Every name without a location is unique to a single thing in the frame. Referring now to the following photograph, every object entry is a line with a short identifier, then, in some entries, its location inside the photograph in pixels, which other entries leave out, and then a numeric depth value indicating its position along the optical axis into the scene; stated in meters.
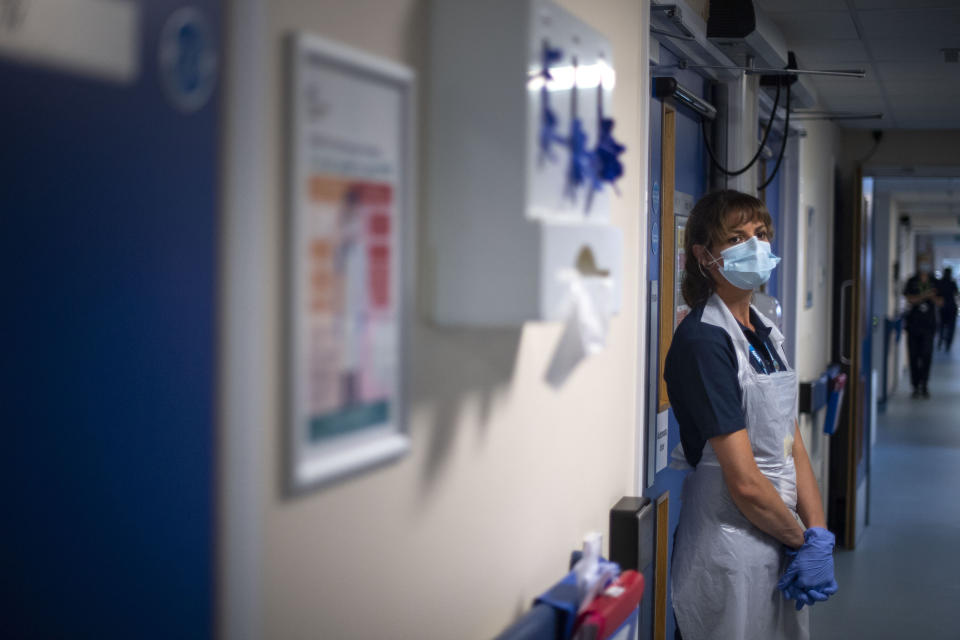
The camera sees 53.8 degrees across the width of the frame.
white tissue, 1.08
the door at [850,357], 5.05
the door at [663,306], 2.42
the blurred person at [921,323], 10.93
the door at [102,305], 0.66
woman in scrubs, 1.88
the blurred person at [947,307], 12.73
